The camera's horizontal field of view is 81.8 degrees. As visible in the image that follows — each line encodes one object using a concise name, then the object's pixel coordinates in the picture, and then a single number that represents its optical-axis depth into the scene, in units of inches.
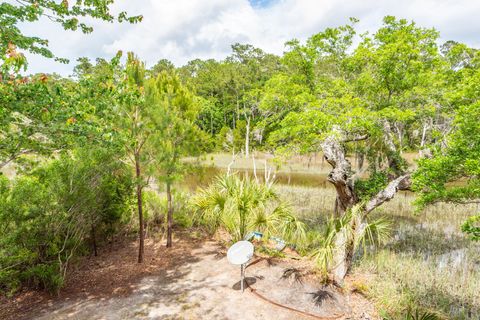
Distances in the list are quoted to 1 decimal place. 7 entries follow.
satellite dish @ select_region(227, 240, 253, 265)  252.2
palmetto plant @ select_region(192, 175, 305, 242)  308.5
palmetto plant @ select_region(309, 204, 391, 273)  245.9
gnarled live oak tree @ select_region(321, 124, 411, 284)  263.3
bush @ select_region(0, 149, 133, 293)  244.1
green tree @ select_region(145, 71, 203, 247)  304.8
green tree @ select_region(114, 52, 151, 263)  283.0
